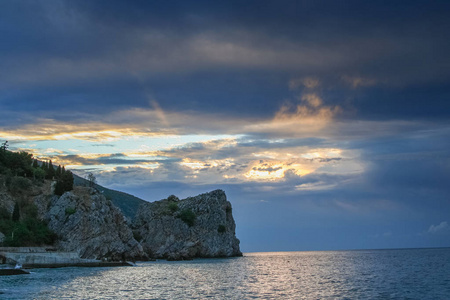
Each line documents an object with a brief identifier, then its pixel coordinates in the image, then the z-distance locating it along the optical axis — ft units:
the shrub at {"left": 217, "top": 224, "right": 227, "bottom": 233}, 609.09
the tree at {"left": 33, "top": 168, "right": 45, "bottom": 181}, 458.91
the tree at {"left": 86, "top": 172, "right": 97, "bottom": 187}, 568.08
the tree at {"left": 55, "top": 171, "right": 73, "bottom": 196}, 414.82
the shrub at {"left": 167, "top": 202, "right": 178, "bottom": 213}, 617.62
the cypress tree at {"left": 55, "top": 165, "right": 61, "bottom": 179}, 485.48
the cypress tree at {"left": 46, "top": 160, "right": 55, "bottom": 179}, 492.95
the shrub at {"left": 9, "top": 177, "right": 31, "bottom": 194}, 408.46
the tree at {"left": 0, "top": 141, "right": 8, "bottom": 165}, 475.72
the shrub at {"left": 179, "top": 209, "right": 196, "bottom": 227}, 595.19
